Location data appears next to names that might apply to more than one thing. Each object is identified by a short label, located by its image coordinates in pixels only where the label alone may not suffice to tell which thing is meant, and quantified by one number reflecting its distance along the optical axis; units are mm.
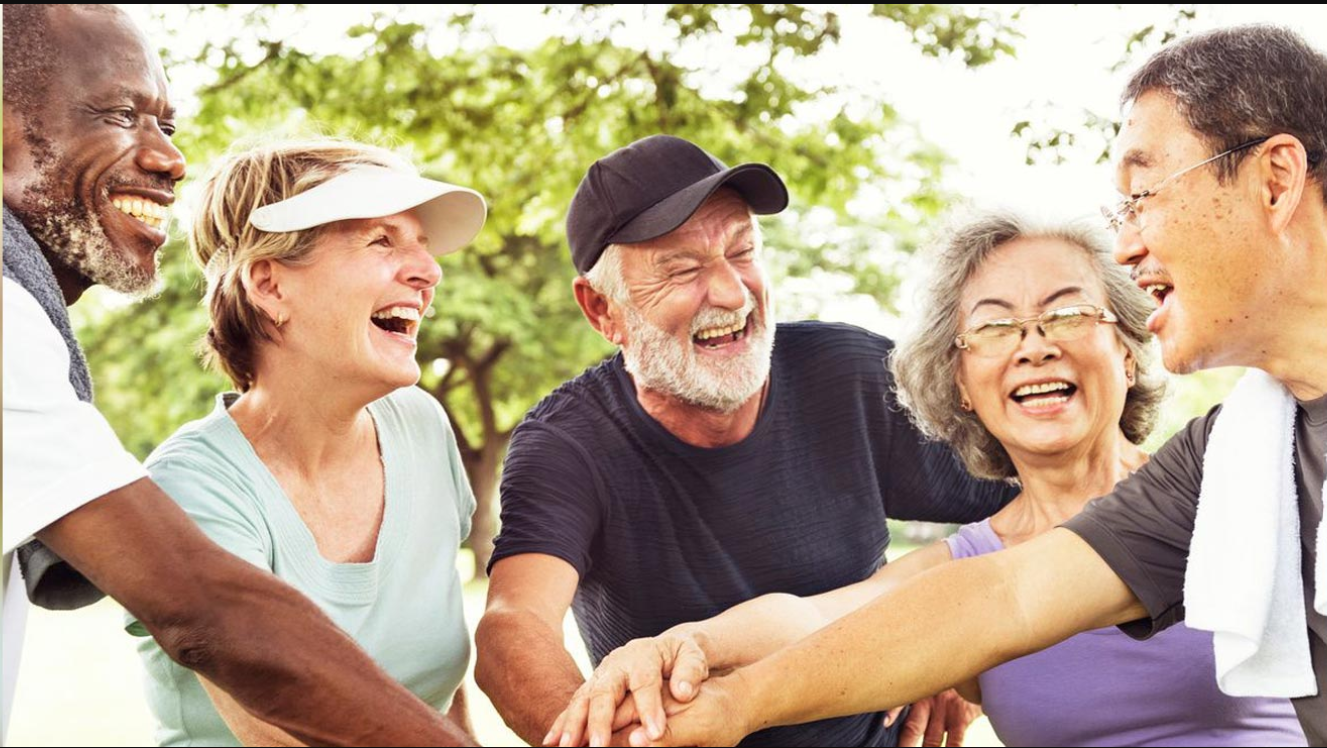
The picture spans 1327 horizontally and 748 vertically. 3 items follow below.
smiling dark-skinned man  2088
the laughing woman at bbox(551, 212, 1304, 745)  2996
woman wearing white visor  2723
